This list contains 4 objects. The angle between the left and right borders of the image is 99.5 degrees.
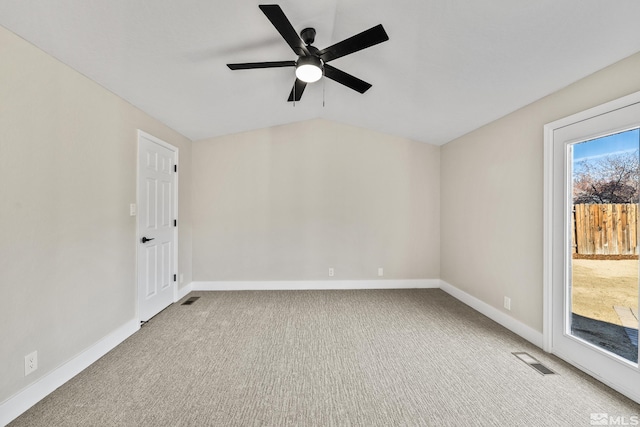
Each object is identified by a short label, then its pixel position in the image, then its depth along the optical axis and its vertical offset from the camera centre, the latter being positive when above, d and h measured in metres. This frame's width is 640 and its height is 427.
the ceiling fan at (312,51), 1.58 +1.10
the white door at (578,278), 1.86 -0.51
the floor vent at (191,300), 3.65 -1.20
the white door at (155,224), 2.97 -0.13
